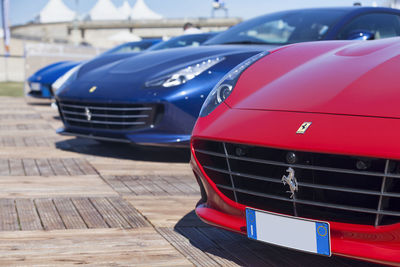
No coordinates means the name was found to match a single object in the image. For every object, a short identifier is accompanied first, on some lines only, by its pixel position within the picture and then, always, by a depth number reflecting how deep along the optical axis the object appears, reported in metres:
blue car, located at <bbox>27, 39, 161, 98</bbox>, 9.73
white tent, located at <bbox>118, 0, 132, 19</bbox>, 84.69
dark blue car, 4.51
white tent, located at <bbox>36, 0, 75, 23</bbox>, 82.62
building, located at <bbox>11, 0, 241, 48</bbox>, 61.38
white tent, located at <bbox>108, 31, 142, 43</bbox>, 40.78
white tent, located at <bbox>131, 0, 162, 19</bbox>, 80.38
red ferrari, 1.99
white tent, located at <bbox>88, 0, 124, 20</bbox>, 79.44
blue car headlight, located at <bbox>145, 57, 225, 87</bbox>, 4.54
